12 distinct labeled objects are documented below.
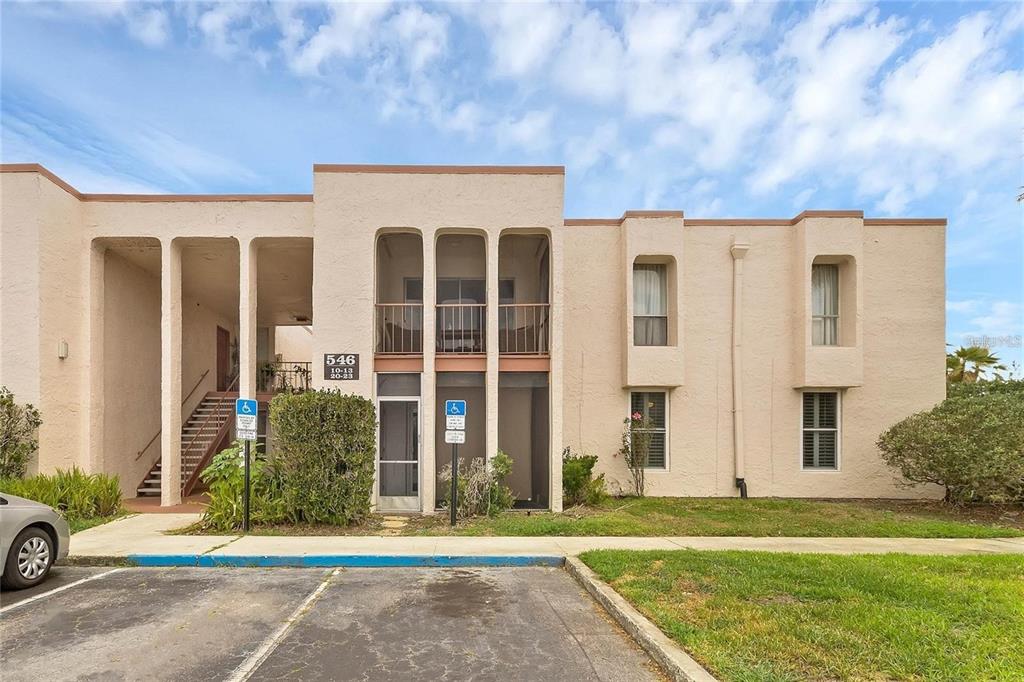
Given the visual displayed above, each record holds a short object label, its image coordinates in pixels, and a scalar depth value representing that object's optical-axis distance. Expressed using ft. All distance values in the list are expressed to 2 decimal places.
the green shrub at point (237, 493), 28.89
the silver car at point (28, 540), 19.17
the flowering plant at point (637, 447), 39.22
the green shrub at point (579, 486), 35.68
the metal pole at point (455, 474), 29.84
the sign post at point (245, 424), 28.30
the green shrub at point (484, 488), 32.42
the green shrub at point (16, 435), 30.58
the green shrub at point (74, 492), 29.30
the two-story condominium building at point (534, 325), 34.76
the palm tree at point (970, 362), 59.31
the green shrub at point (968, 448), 32.81
